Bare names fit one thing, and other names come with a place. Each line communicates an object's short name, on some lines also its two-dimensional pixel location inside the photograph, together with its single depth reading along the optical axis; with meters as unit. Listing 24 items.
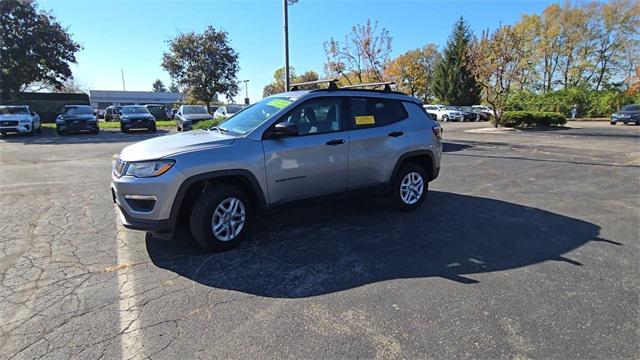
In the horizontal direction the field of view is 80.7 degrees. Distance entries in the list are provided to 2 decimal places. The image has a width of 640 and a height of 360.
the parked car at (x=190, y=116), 20.36
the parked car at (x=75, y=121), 20.70
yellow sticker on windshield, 4.65
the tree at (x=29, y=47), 25.14
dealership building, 70.69
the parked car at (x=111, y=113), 40.12
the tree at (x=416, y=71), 40.69
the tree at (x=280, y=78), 68.37
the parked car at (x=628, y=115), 27.81
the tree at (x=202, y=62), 31.80
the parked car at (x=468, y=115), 37.61
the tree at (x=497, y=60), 22.72
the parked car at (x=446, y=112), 37.34
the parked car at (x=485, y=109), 38.91
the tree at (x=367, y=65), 18.44
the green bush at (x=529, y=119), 25.29
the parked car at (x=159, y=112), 35.21
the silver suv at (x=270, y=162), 3.82
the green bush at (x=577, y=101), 38.62
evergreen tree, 44.84
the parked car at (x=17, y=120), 19.17
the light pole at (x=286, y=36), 13.35
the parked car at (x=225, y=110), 21.54
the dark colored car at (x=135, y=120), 21.64
